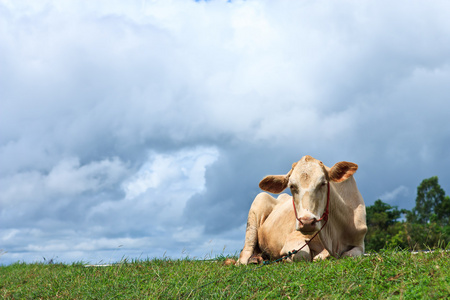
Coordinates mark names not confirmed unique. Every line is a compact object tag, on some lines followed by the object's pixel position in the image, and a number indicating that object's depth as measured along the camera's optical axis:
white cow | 7.82
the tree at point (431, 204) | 50.06
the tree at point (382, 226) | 34.81
